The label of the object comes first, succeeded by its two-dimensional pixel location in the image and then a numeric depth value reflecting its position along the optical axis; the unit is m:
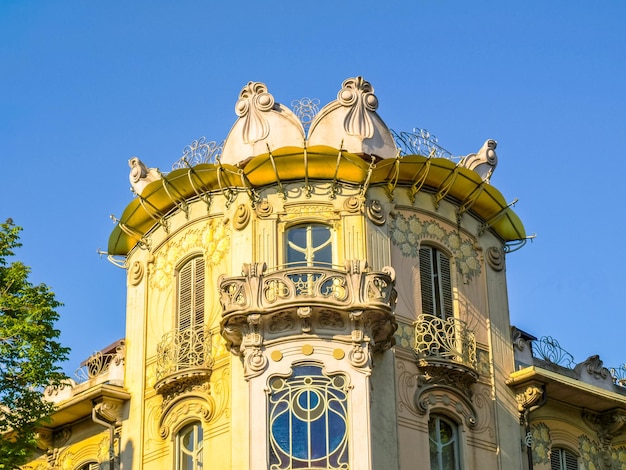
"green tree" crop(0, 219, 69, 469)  34.03
